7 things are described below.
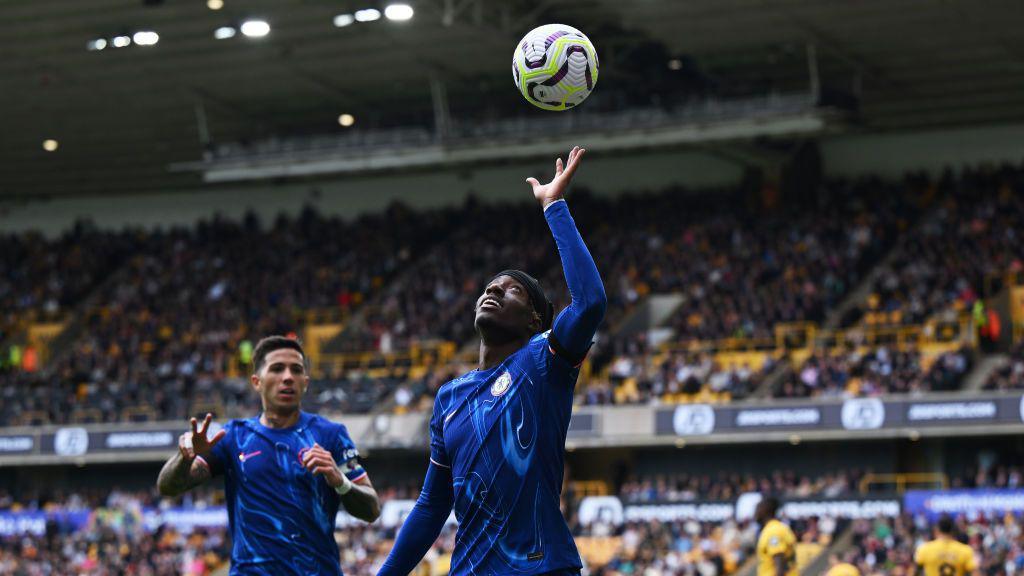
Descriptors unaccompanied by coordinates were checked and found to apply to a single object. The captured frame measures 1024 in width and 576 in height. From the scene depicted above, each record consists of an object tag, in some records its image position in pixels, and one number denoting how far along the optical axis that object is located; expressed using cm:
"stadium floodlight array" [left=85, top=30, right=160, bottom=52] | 3753
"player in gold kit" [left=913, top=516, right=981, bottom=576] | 1477
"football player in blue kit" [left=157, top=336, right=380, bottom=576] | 823
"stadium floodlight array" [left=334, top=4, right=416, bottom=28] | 3422
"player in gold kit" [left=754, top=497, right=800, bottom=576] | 1452
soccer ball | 809
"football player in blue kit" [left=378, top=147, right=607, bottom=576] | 590
